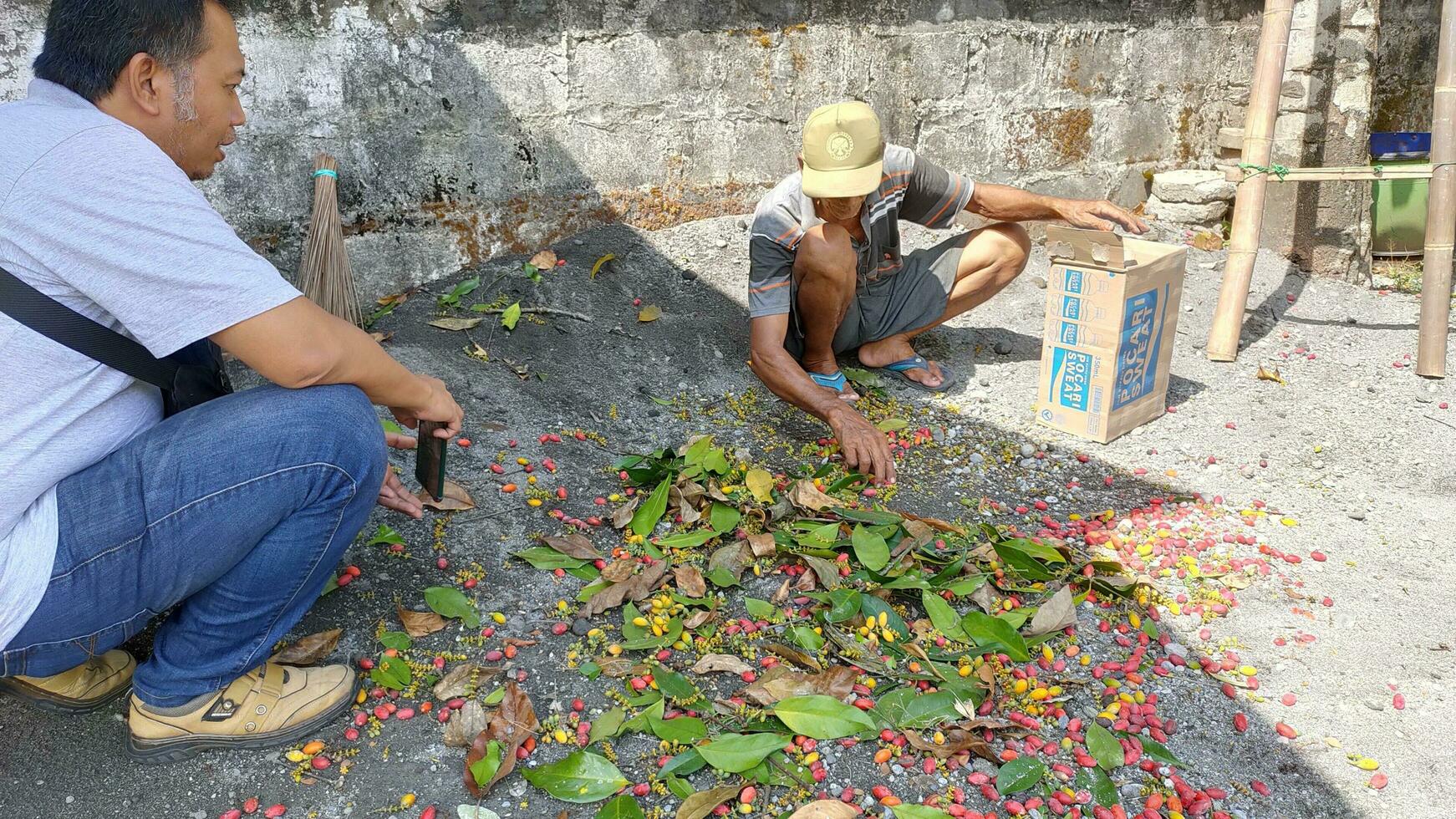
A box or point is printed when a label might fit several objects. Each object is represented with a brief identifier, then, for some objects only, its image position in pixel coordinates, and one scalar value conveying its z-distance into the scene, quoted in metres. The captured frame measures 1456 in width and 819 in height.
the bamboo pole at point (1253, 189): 3.91
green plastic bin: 5.03
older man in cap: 3.05
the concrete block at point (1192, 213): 5.21
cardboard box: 3.13
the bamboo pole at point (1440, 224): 3.78
